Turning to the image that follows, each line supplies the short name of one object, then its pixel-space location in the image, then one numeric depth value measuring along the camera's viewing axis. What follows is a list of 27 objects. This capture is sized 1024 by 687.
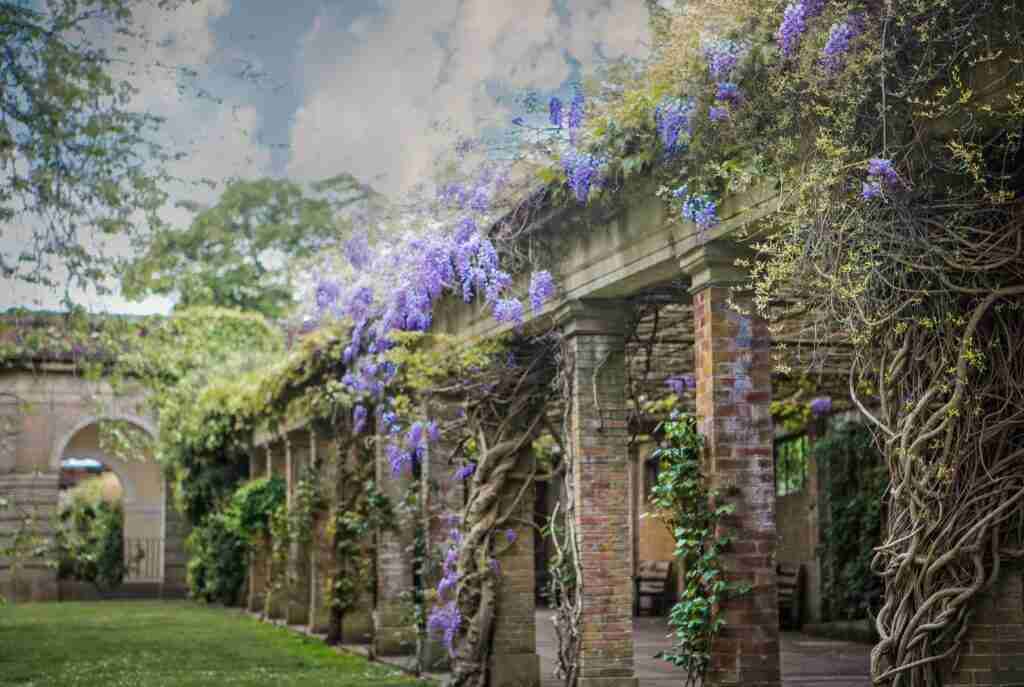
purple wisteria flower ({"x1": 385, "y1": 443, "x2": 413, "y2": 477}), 13.47
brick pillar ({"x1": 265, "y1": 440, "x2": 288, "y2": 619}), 22.81
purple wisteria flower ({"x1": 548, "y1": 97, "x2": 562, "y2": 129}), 9.93
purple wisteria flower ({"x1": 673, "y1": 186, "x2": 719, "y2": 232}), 8.44
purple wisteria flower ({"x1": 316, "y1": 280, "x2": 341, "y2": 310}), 15.13
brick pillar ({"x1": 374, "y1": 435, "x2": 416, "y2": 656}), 16.06
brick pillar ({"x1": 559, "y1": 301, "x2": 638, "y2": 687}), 10.75
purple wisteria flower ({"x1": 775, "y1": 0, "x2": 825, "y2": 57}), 7.16
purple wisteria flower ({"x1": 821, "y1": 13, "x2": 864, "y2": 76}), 6.88
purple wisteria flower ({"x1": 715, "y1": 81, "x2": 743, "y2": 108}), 7.85
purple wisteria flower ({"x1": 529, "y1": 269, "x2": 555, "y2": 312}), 10.75
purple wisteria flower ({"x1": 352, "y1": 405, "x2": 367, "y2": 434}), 15.70
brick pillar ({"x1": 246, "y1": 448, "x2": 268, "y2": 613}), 25.61
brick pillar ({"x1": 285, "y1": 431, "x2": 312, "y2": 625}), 21.98
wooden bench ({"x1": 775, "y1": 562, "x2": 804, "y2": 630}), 18.95
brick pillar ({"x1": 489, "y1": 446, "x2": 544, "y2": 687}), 12.58
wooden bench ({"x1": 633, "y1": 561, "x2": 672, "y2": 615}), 22.27
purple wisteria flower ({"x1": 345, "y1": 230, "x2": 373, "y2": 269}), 14.02
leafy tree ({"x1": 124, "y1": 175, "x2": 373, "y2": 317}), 36.88
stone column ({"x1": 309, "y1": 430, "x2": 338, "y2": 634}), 19.95
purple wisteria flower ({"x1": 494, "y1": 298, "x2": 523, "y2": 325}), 10.90
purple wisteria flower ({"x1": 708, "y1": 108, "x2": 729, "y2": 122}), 8.01
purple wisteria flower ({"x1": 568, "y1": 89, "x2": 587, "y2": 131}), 9.80
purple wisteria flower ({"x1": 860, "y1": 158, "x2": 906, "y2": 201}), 6.75
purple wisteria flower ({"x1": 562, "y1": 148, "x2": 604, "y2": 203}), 9.42
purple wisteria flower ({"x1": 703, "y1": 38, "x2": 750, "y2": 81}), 7.82
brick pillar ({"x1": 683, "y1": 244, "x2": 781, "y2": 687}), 8.59
